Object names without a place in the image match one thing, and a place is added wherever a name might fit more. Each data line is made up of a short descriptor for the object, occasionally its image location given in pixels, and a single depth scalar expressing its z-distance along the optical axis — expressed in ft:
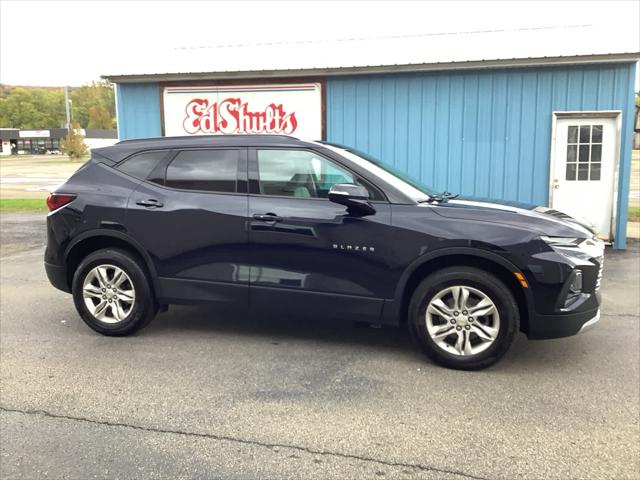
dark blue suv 14.03
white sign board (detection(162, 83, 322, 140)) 33.83
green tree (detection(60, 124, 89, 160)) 185.48
